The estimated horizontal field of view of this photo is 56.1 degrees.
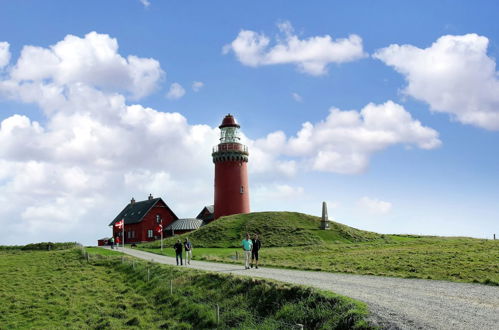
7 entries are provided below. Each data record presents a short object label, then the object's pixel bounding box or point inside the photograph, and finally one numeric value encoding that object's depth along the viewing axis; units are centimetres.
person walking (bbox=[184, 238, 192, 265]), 3094
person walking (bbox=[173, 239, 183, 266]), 3051
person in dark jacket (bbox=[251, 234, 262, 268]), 2735
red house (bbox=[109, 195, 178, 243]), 7312
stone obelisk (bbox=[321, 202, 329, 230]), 5981
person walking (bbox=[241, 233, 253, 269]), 2708
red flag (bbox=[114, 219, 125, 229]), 5081
